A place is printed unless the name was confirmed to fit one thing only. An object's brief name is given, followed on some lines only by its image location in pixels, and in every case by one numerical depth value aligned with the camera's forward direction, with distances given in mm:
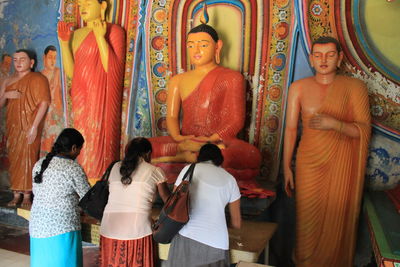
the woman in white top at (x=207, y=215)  2299
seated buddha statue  4102
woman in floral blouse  2543
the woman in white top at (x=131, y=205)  2406
